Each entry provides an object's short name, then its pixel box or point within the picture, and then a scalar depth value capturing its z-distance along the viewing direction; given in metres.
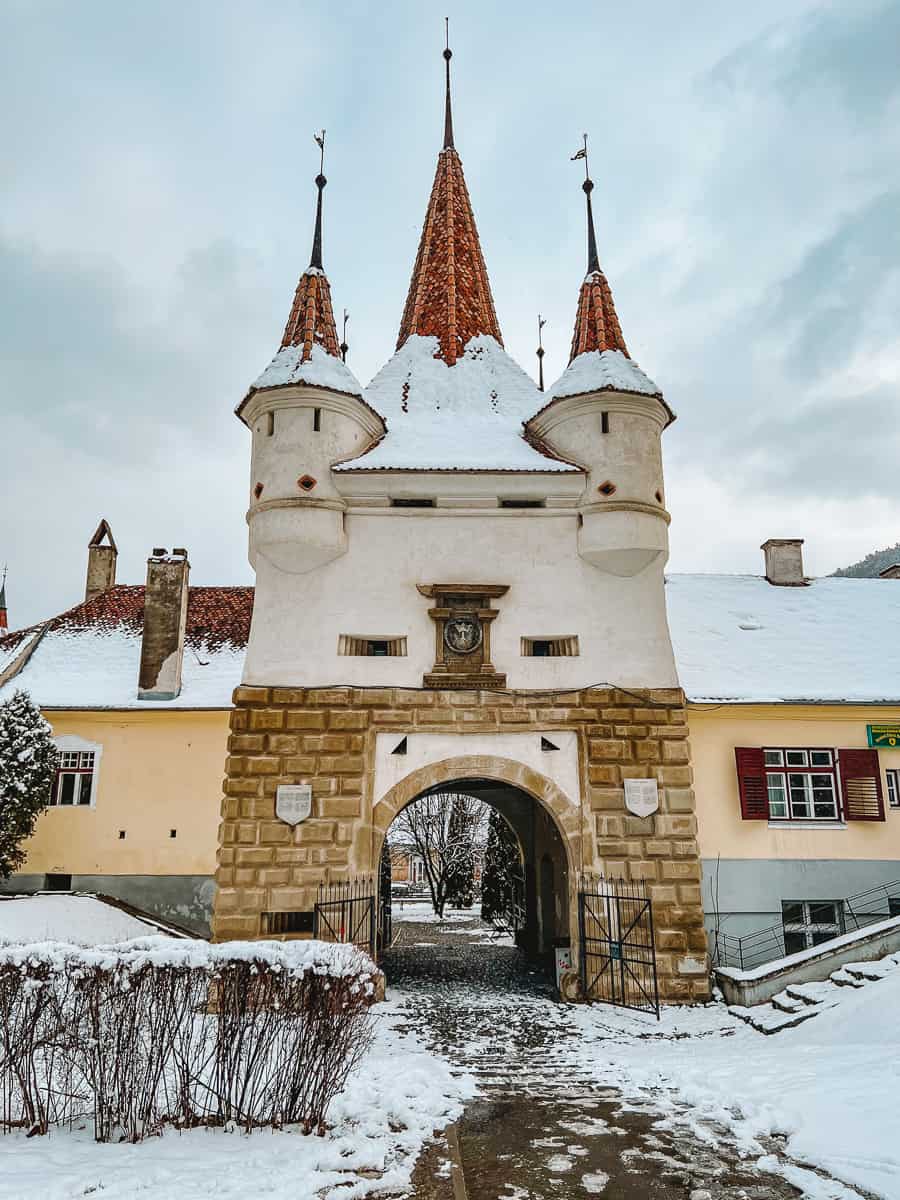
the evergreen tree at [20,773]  17.69
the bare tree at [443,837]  33.88
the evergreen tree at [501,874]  25.30
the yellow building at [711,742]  16.00
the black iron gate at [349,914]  13.05
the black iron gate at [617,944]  13.30
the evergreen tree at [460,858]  34.78
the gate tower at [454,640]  13.76
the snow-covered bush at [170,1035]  6.45
